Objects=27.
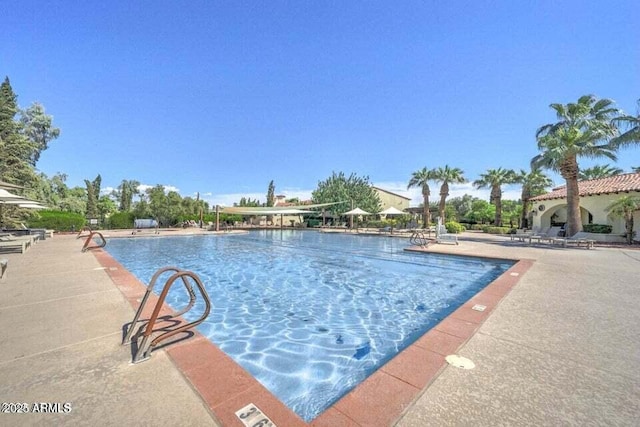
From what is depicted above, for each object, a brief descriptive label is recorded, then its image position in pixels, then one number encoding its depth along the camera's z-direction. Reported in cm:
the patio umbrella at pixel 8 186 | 873
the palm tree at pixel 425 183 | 2717
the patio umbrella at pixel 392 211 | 2341
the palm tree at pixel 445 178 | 2631
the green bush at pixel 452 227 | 2273
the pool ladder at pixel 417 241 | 1361
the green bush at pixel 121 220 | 2572
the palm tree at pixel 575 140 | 1470
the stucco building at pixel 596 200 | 1623
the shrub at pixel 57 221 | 1969
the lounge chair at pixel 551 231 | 1919
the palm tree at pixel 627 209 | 1356
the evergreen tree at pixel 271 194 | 5262
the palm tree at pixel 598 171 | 3175
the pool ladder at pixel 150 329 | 244
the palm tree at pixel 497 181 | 2830
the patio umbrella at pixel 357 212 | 2462
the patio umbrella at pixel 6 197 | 805
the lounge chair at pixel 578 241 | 1249
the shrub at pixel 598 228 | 1606
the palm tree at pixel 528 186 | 2714
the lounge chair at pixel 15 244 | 855
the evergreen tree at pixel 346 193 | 3244
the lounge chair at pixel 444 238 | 1446
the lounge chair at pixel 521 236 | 1494
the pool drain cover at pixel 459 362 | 235
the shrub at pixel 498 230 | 2342
